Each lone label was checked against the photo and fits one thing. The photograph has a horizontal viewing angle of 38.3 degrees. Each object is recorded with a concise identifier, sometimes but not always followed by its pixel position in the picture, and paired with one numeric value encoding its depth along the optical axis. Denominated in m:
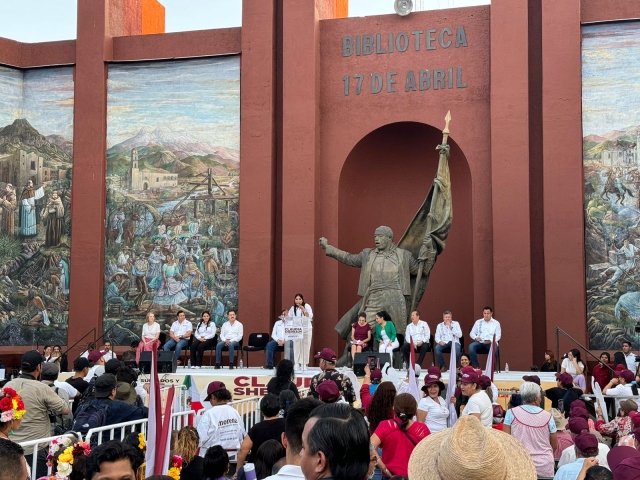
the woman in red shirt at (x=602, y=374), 14.08
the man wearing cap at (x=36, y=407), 6.63
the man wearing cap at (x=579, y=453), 5.16
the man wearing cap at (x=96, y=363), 10.84
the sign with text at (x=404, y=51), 18.48
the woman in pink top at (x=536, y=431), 6.72
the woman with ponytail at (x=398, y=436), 5.74
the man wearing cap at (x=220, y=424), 6.93
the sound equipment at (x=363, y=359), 12.36
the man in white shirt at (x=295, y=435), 3.41
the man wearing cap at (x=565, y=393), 9.27
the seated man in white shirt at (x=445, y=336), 15.60
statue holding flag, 15.64
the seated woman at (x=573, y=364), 14.01
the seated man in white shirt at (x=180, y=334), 16.86
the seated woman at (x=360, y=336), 14.77
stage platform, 13.02
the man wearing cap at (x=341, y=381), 7.87
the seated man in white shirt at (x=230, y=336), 16.61
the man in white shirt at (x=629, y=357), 15.30
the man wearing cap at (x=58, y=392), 6.93
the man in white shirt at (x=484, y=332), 15.49
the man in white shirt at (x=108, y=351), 15.85
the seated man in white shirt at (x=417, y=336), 15.05
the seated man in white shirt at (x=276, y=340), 16.28
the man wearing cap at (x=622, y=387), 10.31
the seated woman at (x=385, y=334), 14.75
